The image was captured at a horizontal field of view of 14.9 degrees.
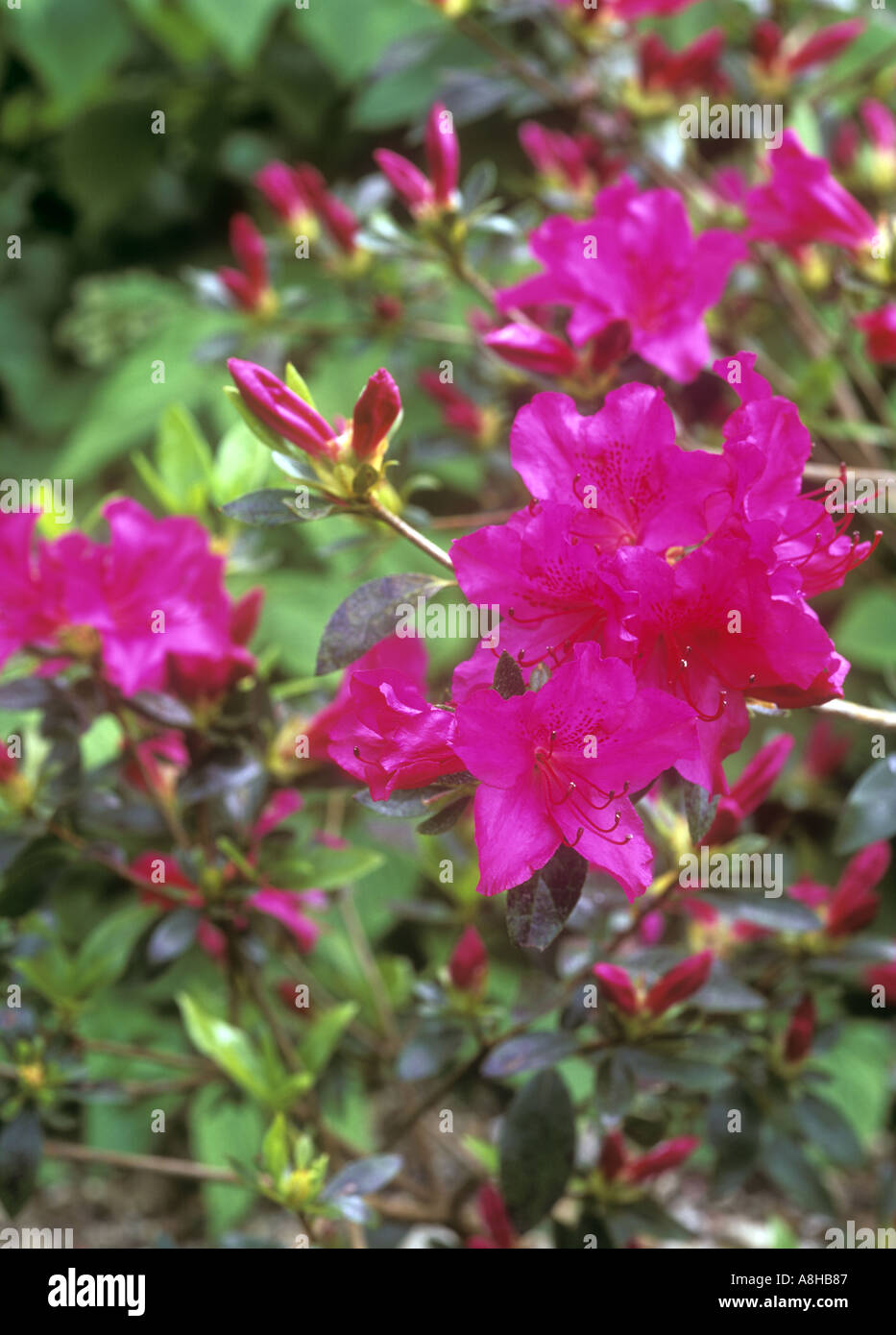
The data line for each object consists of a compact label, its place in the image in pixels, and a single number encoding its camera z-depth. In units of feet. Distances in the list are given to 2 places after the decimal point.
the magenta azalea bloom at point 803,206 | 2.74
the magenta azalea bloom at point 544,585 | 2.26
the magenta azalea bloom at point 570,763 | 2.25
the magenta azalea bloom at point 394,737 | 2.27
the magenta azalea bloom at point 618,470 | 2.30
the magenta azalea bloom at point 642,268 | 2.60
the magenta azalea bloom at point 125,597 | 2.60
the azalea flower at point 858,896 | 2.76
